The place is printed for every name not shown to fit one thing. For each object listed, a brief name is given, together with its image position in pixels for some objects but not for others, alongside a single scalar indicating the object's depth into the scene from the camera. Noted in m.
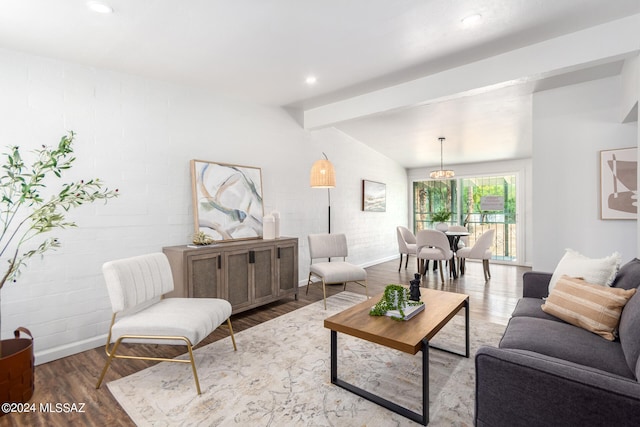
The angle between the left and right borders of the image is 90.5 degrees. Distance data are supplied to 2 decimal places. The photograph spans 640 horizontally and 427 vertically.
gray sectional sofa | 1.10
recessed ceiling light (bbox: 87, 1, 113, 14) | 2.02
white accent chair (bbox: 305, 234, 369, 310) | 3.83
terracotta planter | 1.89
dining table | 5.54
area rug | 1.82
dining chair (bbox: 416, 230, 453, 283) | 5.05
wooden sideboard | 3.06
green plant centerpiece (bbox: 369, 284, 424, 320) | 2.24
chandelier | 5.85
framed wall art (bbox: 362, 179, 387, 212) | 6.36
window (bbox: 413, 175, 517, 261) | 6.76
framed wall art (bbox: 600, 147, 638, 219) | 3.34
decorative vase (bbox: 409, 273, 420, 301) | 2.42
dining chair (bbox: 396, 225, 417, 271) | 5.96
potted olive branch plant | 2.35
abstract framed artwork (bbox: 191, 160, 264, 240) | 3.52
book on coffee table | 2.15
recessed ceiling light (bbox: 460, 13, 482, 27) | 2.32
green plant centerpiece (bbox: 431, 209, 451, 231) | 6.08
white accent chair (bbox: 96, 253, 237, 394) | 2.04
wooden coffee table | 1.78
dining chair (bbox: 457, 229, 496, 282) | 5.21
